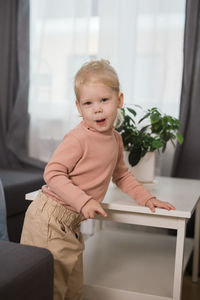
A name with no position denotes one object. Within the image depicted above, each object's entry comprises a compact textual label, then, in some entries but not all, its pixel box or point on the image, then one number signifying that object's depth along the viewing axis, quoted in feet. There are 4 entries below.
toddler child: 4.00
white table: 4.28
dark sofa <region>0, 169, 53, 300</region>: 2.99
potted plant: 5.63
